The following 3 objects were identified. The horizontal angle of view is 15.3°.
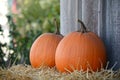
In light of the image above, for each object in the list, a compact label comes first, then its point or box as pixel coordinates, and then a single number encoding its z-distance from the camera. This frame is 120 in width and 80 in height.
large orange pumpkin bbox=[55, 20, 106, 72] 2.95
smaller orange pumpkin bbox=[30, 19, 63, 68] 3.22
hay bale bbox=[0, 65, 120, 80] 2.73
